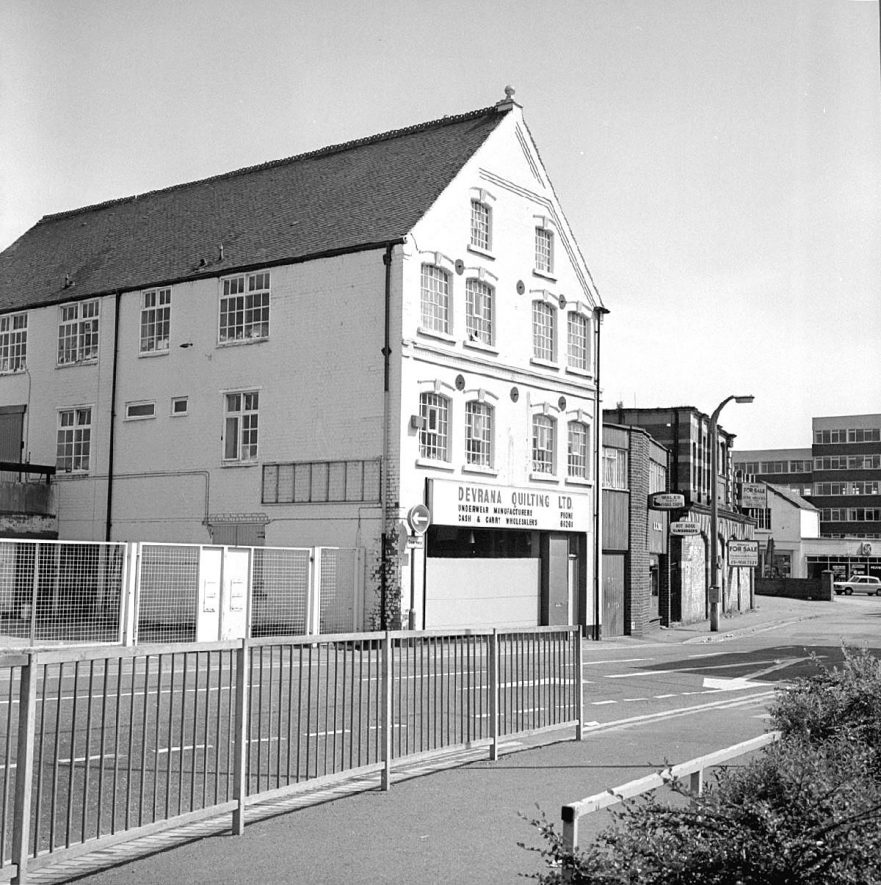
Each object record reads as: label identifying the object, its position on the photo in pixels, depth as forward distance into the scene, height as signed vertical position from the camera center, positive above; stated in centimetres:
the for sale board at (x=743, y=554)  4253 +47
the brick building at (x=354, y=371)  2939 +510
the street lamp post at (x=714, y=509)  3684 +180
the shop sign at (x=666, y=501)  3897 +213
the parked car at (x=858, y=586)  9006 -130
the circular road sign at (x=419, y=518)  2816 +106
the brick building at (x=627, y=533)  3681 +104
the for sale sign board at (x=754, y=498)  5328 +308
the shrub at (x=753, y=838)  443 -105
